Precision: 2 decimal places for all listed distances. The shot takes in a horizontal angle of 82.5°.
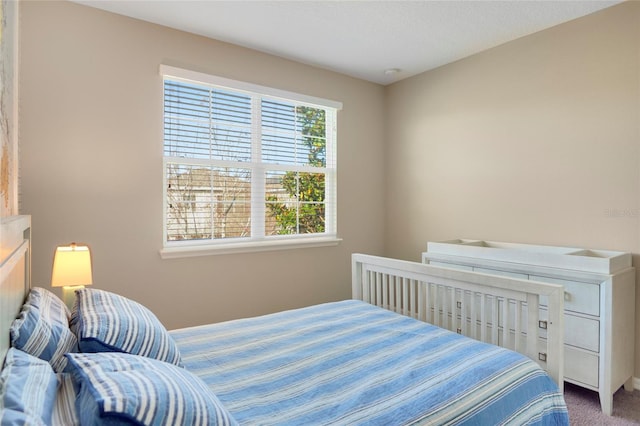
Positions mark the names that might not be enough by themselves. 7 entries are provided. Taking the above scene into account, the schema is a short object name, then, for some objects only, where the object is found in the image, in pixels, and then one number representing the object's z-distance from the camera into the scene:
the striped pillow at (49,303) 1.35
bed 0.86
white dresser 2.09
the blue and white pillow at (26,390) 0.71
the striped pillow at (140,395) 0.75
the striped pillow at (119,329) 1.16
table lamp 1.95
